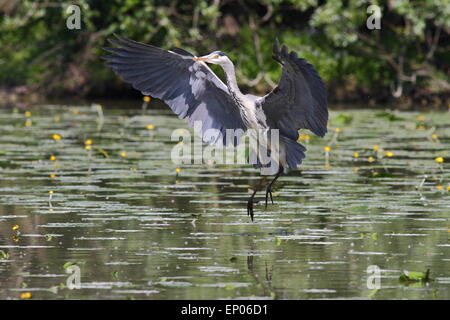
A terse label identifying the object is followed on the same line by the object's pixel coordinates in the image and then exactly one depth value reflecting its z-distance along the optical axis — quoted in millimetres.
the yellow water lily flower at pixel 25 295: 12711
